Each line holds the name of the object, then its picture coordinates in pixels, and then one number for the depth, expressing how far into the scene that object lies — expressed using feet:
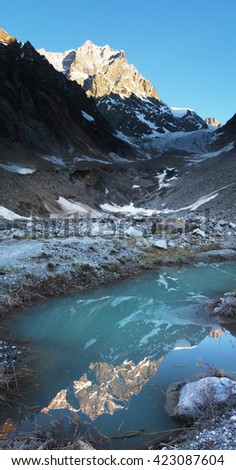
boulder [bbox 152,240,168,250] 81.10
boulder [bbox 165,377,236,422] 21.70
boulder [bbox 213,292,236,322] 42.37
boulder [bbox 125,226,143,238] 88.28
